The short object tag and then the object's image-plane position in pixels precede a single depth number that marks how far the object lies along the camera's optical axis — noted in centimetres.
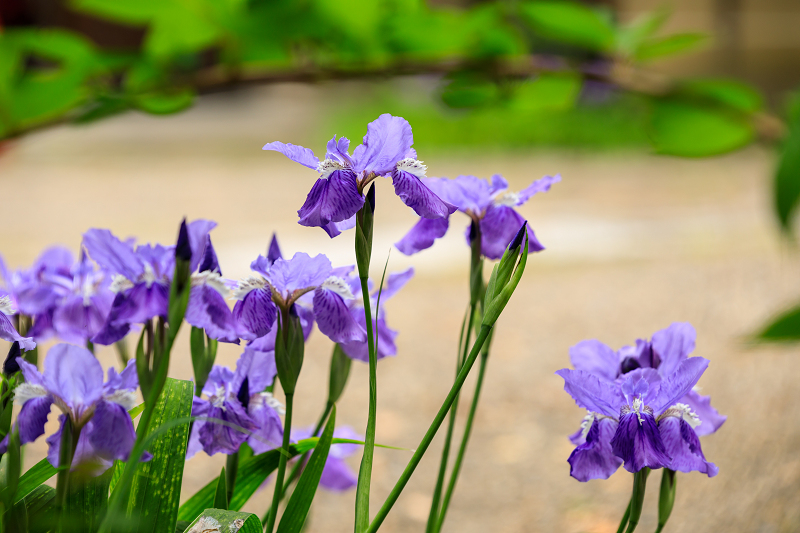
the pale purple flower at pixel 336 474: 189
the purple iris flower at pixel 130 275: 170
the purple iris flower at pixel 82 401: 169
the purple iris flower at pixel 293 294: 174
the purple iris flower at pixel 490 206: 182
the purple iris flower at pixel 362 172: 171
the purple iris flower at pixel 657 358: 178
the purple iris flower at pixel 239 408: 177
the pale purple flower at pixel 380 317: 178
